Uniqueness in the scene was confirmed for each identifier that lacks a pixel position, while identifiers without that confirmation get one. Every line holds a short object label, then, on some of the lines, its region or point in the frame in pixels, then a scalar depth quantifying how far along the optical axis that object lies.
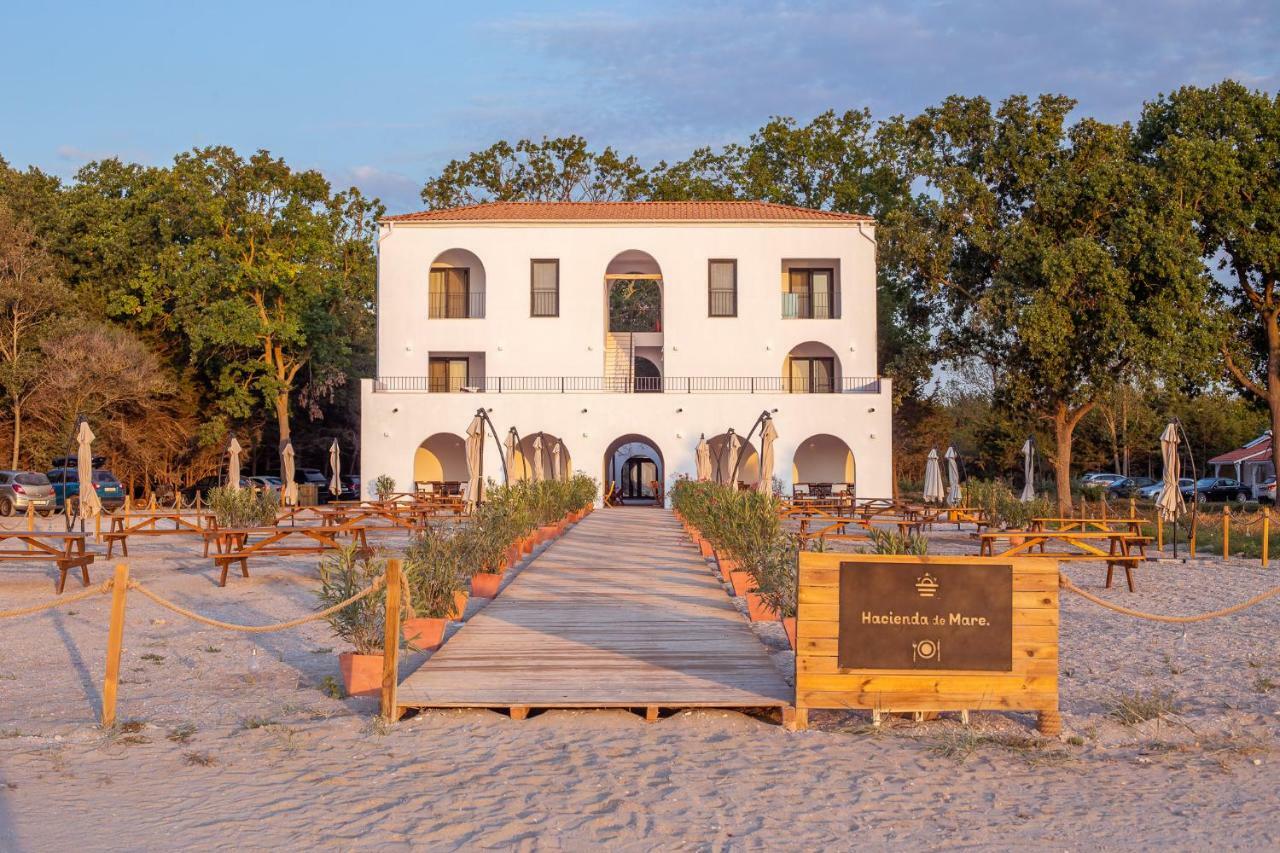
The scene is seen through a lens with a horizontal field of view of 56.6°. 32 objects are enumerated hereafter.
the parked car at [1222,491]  44.78
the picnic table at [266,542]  13.38
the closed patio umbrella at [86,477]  17.56
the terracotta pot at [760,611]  9.70
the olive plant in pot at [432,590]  8.70
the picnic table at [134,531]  15.36
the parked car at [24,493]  29.86
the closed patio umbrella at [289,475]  29.71
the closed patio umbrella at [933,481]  27.09
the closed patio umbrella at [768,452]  23.62
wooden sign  6.45
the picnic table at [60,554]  12.25
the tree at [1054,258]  29.53
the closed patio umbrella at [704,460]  28.71
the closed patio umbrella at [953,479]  25.48
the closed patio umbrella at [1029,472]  23.79
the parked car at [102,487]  31.45
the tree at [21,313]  33.41
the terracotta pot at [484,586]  11.49
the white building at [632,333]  34.44
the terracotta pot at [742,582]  11.25
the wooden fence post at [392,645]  6.79
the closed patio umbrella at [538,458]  26.20
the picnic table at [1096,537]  12.77
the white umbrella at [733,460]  24.86
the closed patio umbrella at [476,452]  22.00
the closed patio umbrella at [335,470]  30.58
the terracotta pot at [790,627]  8.32
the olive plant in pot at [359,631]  7.59
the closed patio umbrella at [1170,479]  17.55
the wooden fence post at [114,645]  6.76
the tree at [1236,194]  29.92
